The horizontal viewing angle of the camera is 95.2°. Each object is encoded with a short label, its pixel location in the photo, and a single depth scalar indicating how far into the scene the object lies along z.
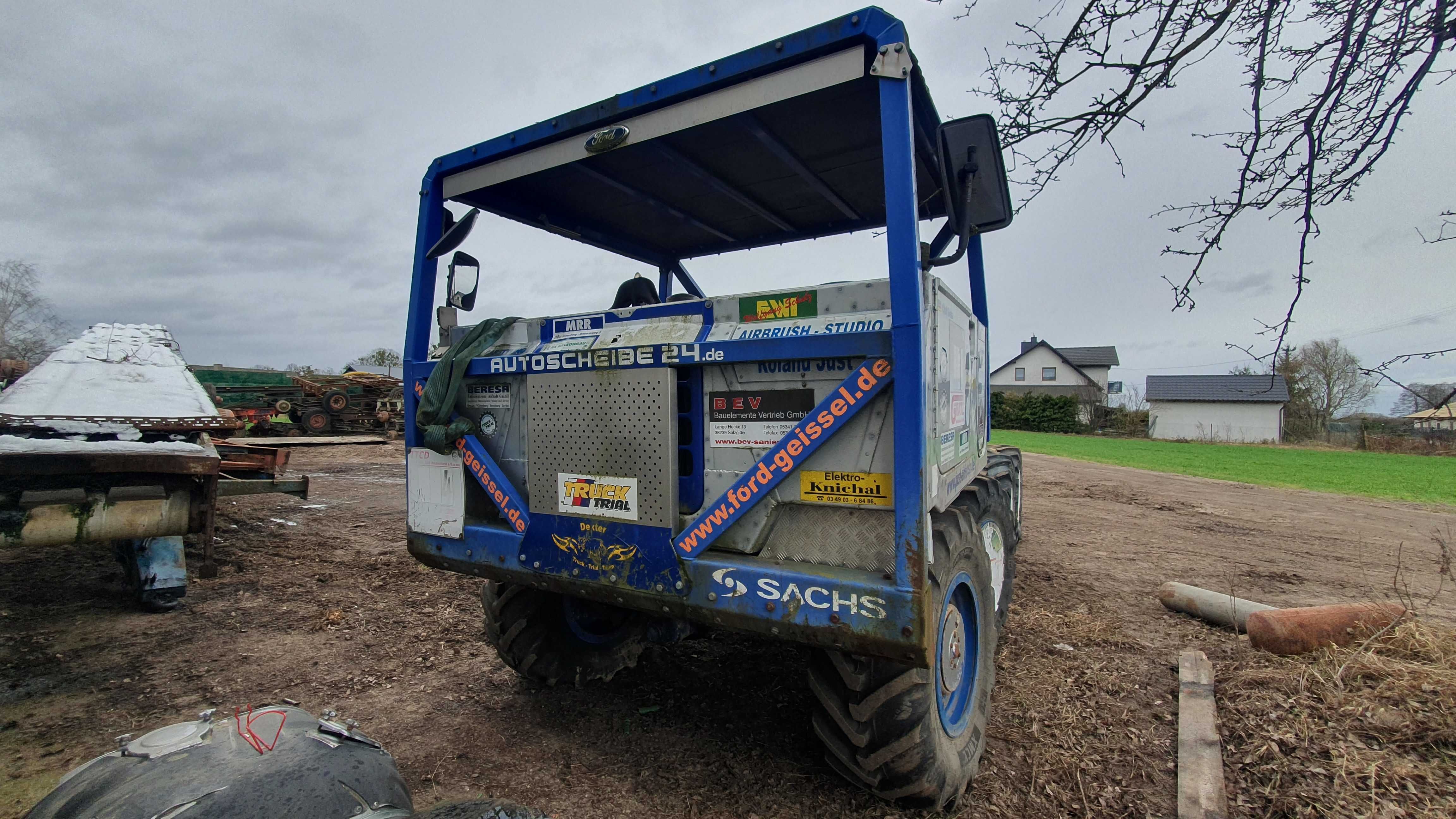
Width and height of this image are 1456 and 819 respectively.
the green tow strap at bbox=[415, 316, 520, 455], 3.02
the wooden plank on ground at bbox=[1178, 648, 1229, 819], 2.56
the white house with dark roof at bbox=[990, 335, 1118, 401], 57.31
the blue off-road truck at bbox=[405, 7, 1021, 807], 2.19
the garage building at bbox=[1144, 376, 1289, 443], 43.38
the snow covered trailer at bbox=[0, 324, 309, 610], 3.71
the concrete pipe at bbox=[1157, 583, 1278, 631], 4.55
